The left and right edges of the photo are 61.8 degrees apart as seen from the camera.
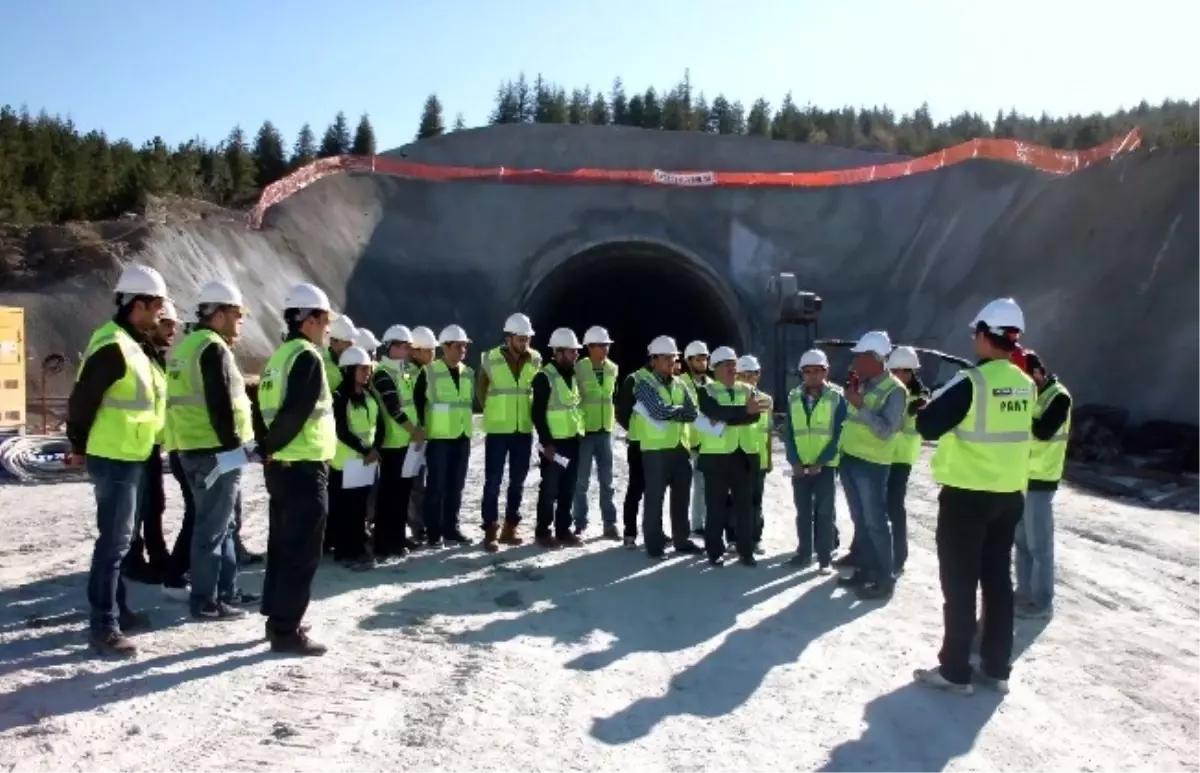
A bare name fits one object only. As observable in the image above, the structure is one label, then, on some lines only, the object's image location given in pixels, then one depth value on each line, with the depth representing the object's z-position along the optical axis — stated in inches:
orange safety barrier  1050.1
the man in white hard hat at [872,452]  279.4
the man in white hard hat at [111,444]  207.2
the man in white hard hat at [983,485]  203.8
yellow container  553.6
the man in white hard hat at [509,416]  345.1
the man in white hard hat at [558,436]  341.1
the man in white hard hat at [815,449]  311.0
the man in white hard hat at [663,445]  324.8
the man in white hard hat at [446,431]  335.3
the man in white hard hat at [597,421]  358.6
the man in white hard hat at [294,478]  209.2
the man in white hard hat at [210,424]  223.1
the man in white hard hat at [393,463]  318.0
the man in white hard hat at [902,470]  301.0
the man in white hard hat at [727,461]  316.2
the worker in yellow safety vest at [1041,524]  265.3
